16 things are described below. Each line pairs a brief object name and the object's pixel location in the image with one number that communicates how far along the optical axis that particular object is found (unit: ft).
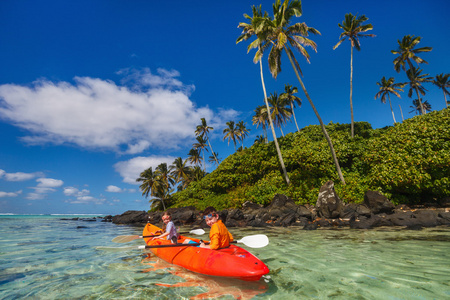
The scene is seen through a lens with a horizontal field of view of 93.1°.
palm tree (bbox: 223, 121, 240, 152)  149.73
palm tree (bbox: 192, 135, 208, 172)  154.30
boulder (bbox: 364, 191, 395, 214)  43.70
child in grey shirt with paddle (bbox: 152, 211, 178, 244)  20.33
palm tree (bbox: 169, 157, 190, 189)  140.67
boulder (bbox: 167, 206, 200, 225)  67.15
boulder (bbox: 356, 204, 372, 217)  43.80
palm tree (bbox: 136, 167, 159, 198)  127.09
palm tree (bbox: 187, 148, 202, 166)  154.81
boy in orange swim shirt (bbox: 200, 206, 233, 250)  15.39
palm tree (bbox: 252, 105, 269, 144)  115.96
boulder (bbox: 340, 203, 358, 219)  45.10
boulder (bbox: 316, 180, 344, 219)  47.34
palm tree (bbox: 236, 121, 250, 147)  152.66
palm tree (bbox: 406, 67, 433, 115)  108.78
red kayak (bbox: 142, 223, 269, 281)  12.92
